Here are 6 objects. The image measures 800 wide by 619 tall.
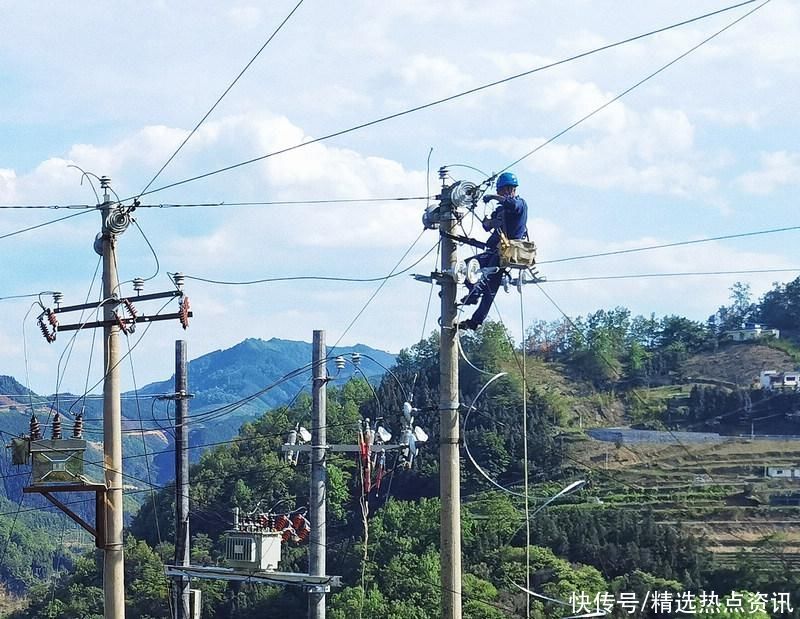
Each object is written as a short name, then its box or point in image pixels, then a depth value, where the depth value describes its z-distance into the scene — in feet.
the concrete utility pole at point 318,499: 71.16
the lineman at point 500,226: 48.75
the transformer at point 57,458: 58.13
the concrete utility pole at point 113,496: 57.62
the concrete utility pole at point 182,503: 80.74
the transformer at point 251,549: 78.02
